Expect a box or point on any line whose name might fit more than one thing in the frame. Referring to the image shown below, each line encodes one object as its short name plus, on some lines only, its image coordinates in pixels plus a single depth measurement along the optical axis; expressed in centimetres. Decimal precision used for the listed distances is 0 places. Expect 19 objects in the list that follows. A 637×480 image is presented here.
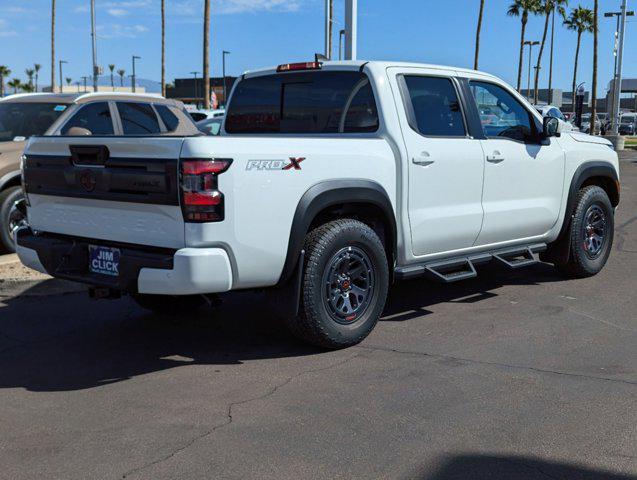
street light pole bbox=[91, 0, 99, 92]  4643
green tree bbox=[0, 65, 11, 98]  9257
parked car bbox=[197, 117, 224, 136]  1509
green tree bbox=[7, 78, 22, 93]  10456
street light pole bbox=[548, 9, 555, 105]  7339
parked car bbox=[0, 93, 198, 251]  842
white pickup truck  451
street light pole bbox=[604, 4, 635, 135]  3878
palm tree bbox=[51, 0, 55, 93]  4947
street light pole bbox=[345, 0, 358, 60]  1373
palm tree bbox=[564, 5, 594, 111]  7294
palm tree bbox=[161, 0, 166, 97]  4771
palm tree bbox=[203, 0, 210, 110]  2697
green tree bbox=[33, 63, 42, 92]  12069
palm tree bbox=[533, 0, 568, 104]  6356
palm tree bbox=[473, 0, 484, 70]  5019
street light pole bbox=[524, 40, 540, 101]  8322
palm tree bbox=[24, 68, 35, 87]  12202
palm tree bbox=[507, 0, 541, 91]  6325
